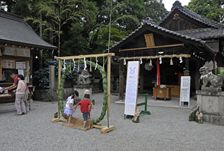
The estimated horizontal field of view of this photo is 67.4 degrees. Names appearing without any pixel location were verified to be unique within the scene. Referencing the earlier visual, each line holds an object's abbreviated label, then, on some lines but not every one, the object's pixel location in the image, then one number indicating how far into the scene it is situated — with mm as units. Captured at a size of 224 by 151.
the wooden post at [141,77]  12083
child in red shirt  4802
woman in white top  6259
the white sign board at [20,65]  8547
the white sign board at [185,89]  7921
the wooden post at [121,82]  9639
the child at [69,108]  5309
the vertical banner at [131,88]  5715
